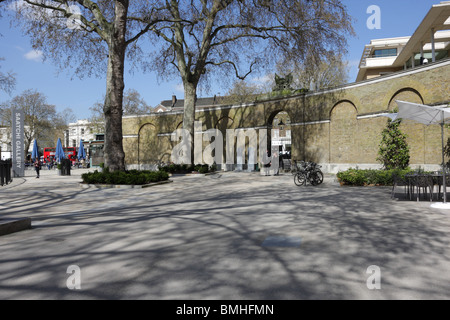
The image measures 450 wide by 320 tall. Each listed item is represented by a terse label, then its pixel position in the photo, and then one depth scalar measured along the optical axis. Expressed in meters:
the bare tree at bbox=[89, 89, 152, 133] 50.19
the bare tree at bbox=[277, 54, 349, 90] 38.41
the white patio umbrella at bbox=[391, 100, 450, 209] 8.94
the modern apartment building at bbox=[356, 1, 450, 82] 22.39
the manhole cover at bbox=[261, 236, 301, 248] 5.21
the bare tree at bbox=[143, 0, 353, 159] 18.62
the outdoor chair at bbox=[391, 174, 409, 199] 10.53
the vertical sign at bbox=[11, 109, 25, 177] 20.91
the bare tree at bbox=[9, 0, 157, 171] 16.28
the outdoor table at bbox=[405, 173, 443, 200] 9.85
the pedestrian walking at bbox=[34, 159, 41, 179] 22.12
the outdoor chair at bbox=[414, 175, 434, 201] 9.81
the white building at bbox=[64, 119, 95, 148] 82.62
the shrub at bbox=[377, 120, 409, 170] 17.50
